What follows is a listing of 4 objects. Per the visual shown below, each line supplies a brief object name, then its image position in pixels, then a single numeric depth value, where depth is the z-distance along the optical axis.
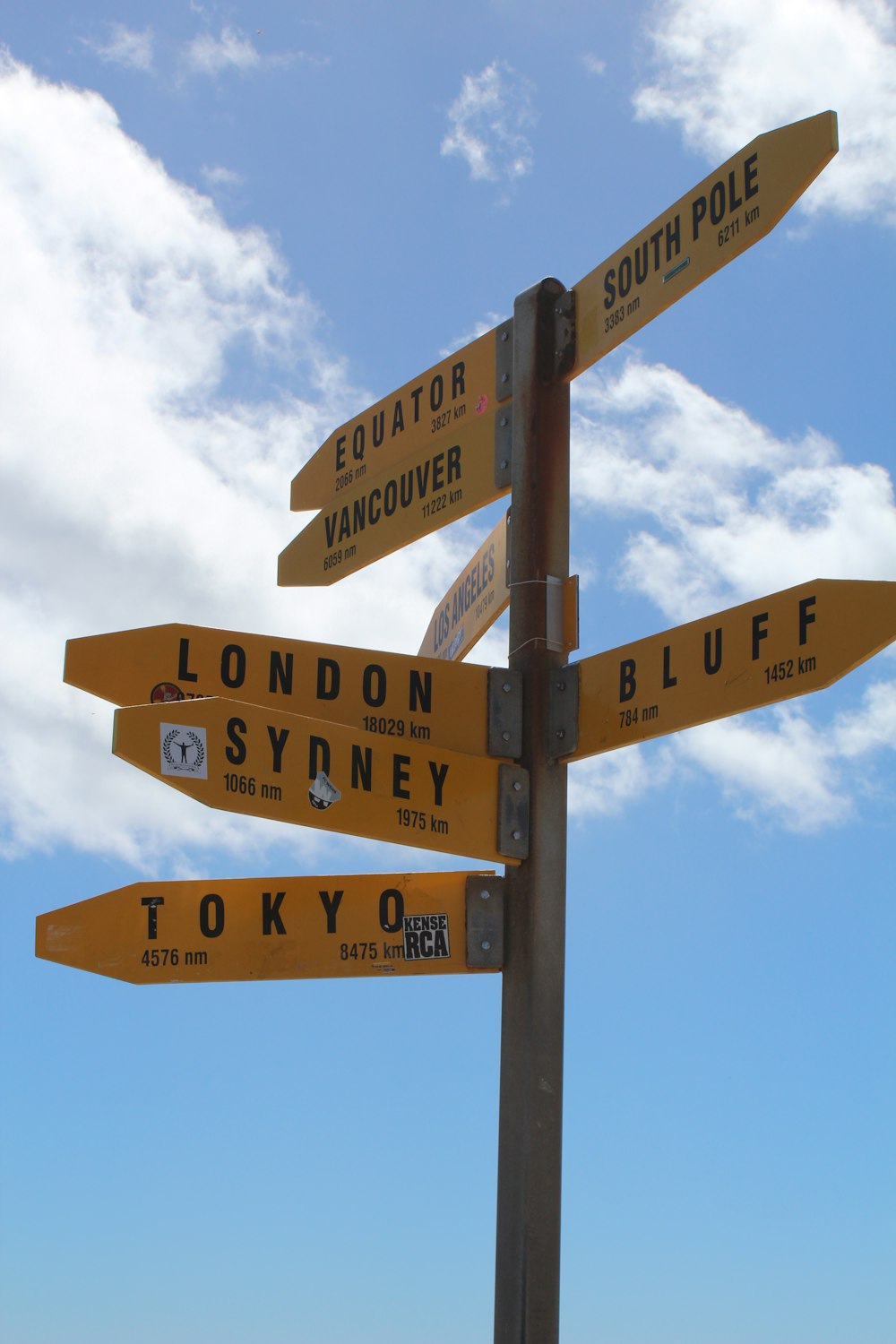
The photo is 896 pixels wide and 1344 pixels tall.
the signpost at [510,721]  3.84
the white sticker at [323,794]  3.93
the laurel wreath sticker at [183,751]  3.69
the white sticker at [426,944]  4.17
